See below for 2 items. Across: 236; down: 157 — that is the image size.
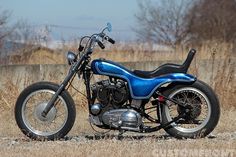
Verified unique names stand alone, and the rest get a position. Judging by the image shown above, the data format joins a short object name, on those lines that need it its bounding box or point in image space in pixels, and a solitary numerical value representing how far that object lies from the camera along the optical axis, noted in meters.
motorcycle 10.54
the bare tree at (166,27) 41.96
